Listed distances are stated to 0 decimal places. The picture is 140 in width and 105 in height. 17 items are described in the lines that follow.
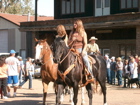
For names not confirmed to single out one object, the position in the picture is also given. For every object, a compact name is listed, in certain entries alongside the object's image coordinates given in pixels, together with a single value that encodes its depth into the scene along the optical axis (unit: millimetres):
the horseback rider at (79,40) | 12719
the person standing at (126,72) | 23033
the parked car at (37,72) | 30681
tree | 76562
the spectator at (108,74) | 25781
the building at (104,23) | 31003
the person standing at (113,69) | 25328
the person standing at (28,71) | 21797
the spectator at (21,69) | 24366
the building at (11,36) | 50344
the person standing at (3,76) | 16906
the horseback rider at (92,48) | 15094
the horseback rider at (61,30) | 13562
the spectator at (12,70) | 17312
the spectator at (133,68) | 22562
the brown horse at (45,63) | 13296
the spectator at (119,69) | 24081
